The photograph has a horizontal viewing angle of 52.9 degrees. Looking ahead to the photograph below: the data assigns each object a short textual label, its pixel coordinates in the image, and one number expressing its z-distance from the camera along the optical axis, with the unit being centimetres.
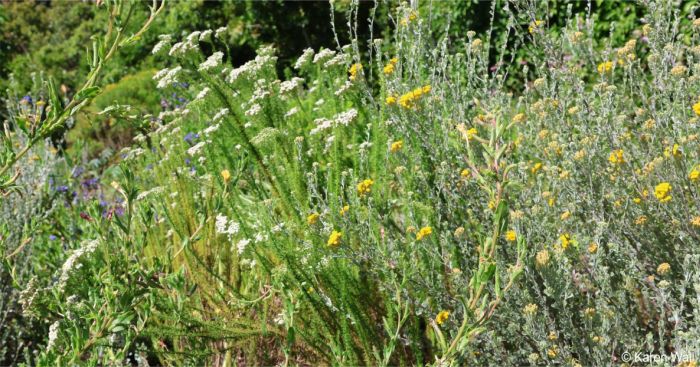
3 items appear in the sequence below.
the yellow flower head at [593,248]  195
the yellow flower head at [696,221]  188
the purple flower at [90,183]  490
